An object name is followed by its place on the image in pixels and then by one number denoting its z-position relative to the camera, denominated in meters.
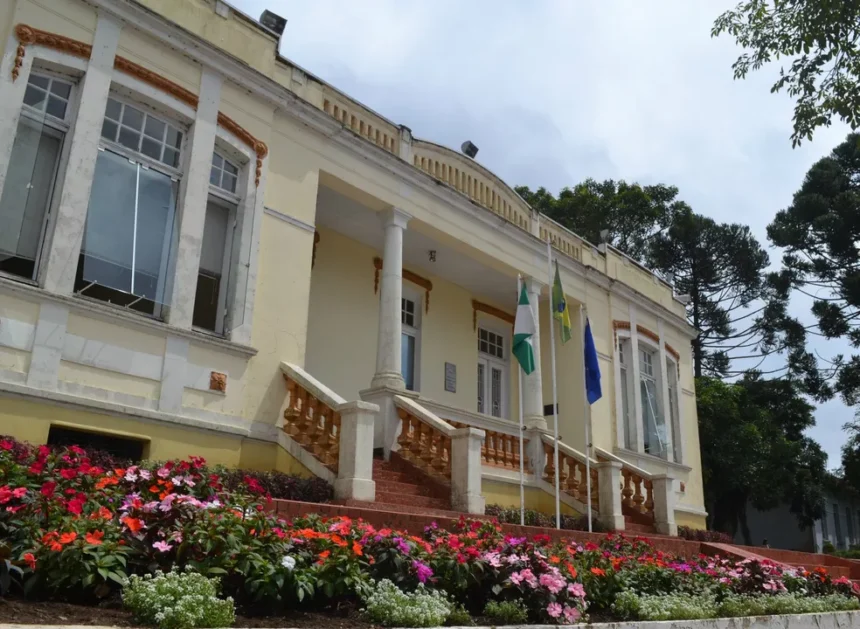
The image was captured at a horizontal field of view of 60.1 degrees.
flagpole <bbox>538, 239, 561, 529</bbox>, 11.21
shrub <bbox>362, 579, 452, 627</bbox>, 4.34
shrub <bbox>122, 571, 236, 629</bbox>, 3.48
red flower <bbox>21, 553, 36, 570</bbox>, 3.70
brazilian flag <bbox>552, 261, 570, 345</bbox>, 12.80
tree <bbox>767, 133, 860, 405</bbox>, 28.44
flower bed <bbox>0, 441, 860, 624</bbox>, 3.96
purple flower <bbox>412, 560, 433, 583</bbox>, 4.93
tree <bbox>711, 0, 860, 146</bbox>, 9.30
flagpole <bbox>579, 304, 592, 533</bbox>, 12.51
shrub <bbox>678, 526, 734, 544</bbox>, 15.80
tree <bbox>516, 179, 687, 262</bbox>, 33.03
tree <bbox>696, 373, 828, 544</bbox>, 26.91
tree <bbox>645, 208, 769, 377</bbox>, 34.25
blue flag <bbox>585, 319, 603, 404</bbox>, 12.84
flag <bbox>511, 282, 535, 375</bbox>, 11.66
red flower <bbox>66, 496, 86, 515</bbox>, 4.45
